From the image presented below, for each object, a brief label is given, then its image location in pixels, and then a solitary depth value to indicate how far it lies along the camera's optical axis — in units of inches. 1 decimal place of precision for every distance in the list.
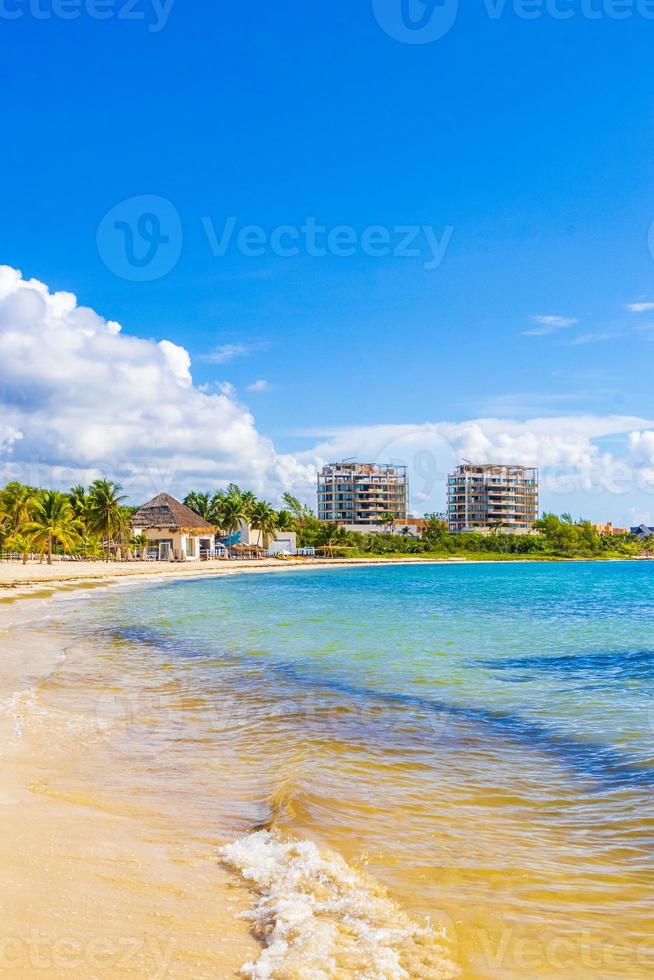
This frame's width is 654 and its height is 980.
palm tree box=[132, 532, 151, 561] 3447.3
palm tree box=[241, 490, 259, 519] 4244.6
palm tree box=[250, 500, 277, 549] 4252.0
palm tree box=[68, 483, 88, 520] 2967.5
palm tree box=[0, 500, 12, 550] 2735.5
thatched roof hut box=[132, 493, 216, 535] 3449.8
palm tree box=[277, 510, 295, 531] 4505.4
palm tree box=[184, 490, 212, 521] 4404.5
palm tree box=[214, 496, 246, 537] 4234.7
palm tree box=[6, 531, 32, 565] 2753.4
